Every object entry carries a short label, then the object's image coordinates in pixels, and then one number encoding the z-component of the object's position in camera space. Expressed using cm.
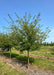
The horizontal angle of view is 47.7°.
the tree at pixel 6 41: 876
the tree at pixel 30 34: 539
